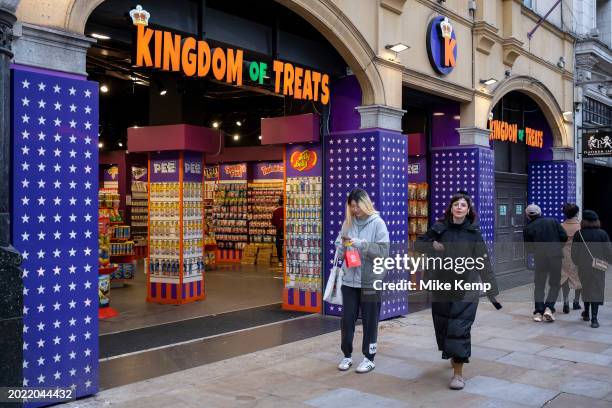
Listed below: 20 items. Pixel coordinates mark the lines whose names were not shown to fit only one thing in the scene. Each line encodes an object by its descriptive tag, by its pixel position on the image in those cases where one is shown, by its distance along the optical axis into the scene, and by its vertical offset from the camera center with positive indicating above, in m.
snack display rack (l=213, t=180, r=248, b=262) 17.61 -0.17
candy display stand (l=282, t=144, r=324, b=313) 9.30 -0.25
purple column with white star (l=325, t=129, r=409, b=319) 8.75 +0.48
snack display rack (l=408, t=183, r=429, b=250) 11.90 +0.06
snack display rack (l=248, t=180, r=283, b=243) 17.23 +0.15
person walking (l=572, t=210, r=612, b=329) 8.31 -0.61
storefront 4.95 +1.15
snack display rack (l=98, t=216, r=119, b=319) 9.02 -0.88
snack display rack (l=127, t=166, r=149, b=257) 18.93 +0.21
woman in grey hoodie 5.88 -0.59
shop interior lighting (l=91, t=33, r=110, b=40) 6.57 +1.98
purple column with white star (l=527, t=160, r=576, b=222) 15.44 +0.72
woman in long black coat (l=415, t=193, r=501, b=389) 5.43 -0.58
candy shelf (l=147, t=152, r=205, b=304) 10.24 -0.29
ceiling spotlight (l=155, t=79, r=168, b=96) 9.78 +2.11
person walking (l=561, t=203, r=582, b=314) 8.98 -0.73
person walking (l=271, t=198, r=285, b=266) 15.26 -0.34
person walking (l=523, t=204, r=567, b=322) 8.30 -0.55
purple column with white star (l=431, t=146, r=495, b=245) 11.70 +0.69
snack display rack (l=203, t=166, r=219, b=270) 14.70 +0.01
